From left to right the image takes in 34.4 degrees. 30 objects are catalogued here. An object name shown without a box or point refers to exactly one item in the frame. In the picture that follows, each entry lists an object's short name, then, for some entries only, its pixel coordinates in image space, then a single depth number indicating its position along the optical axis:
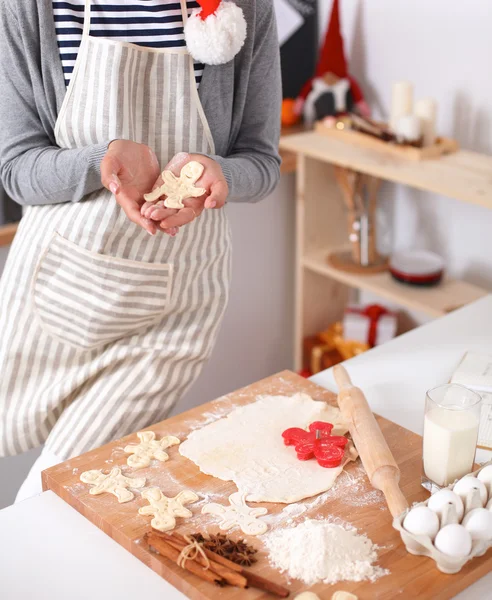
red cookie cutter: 1.07
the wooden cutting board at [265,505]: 0.87
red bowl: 2.18
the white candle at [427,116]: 2.05
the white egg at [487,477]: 0.96
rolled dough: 1.03
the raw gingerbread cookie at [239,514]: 0.95
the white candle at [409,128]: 2.03
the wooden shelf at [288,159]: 2.35
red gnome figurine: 2.29
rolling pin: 0.97
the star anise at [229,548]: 0.89
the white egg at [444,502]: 0.91
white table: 0.89
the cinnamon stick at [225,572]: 0.86
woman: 1.18
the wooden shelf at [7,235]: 1.95
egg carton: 0.87
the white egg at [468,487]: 0.94
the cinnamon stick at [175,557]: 0.87
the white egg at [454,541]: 0.87
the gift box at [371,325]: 2.34
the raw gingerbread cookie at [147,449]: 1.08
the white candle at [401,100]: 2.09
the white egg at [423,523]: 0.89
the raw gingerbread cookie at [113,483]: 1.01
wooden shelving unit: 1.93
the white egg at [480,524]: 0.89
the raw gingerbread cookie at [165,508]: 0.95
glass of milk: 1.01
